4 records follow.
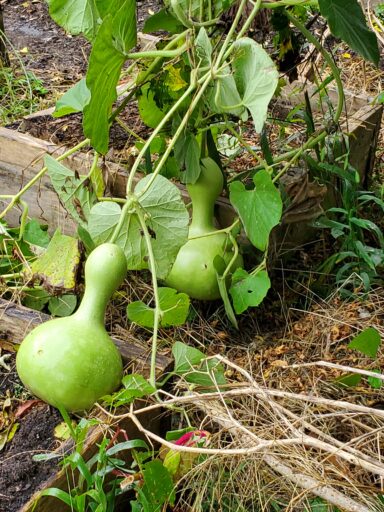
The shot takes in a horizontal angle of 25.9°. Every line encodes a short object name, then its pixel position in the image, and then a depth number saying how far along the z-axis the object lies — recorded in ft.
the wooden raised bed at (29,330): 4.49
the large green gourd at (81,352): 4.90
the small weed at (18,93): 9.21
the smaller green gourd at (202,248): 6.02
